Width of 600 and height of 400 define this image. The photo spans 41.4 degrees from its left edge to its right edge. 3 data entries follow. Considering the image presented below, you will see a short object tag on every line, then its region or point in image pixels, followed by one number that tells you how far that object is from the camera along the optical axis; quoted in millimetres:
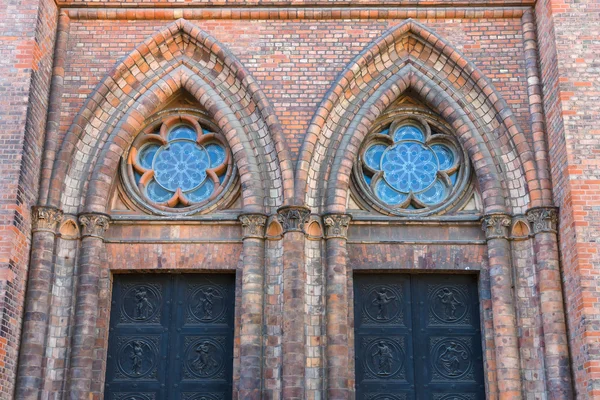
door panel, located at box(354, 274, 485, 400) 10258
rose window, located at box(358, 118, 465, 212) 11078
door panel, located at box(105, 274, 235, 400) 10242
